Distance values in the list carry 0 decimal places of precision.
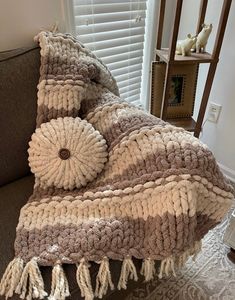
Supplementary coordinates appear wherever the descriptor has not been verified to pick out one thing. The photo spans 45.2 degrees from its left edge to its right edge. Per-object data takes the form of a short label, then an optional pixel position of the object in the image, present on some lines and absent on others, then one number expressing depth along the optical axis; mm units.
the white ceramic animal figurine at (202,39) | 1424
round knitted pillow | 888
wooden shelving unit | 1300
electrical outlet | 1719
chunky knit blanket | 745
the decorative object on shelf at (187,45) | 1460
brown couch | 979
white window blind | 1442
